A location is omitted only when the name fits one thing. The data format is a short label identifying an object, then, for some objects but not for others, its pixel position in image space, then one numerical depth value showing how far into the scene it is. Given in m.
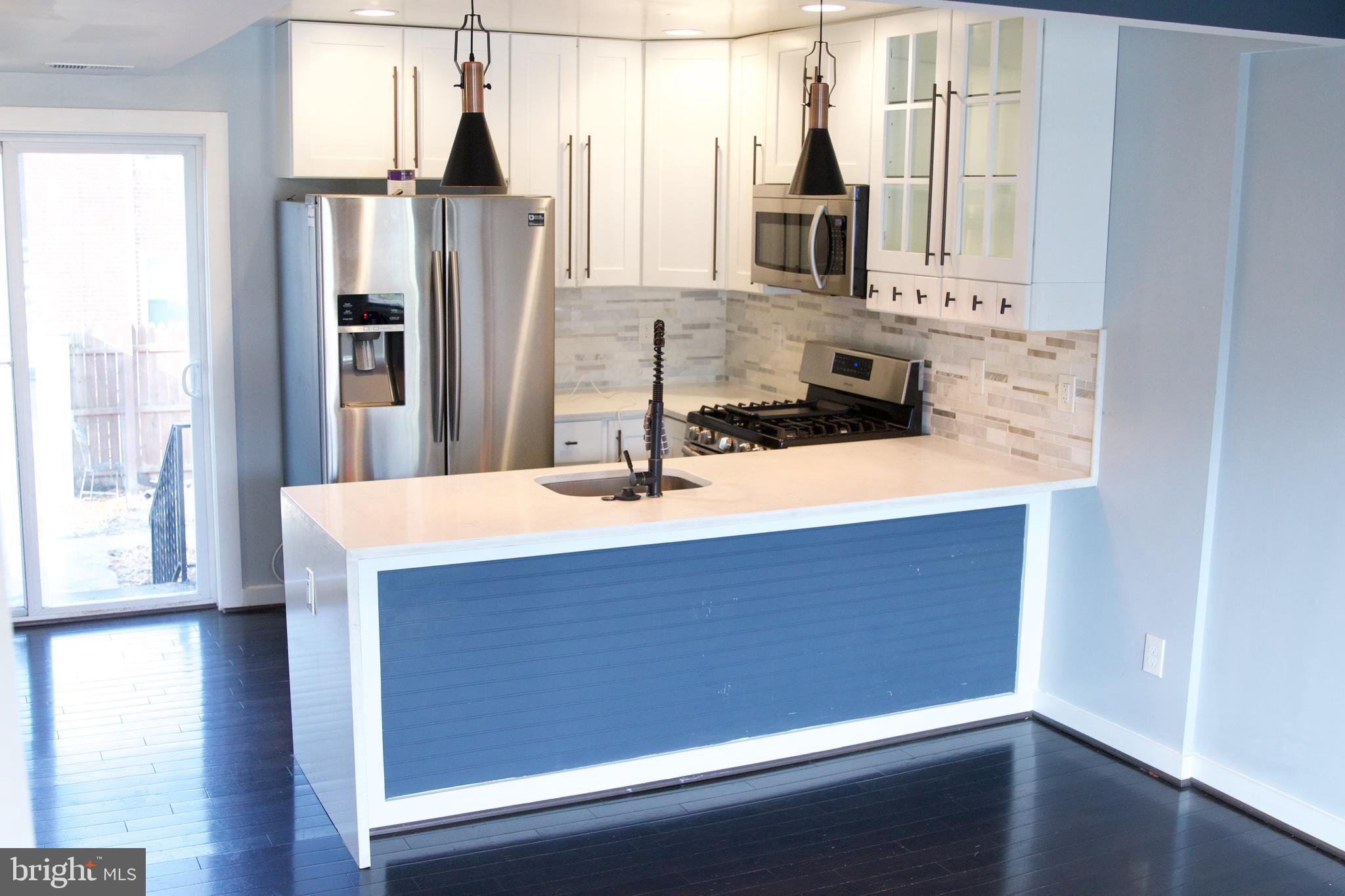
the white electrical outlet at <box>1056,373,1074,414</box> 4.19
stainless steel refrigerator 4.80
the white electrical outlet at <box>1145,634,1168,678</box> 3.96
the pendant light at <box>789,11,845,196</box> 3.55
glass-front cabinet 3.90
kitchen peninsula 3.46
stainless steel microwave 4.67
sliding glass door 5.14
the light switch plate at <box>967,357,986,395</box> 4.57
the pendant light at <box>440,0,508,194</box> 3.34
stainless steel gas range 4.85
